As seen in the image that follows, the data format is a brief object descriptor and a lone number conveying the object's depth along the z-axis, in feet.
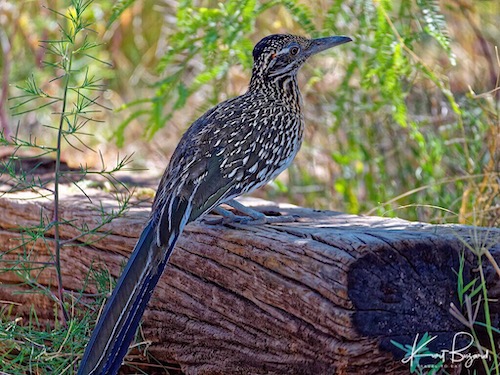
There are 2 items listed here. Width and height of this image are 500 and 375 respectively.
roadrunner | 21.33
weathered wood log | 20.02
